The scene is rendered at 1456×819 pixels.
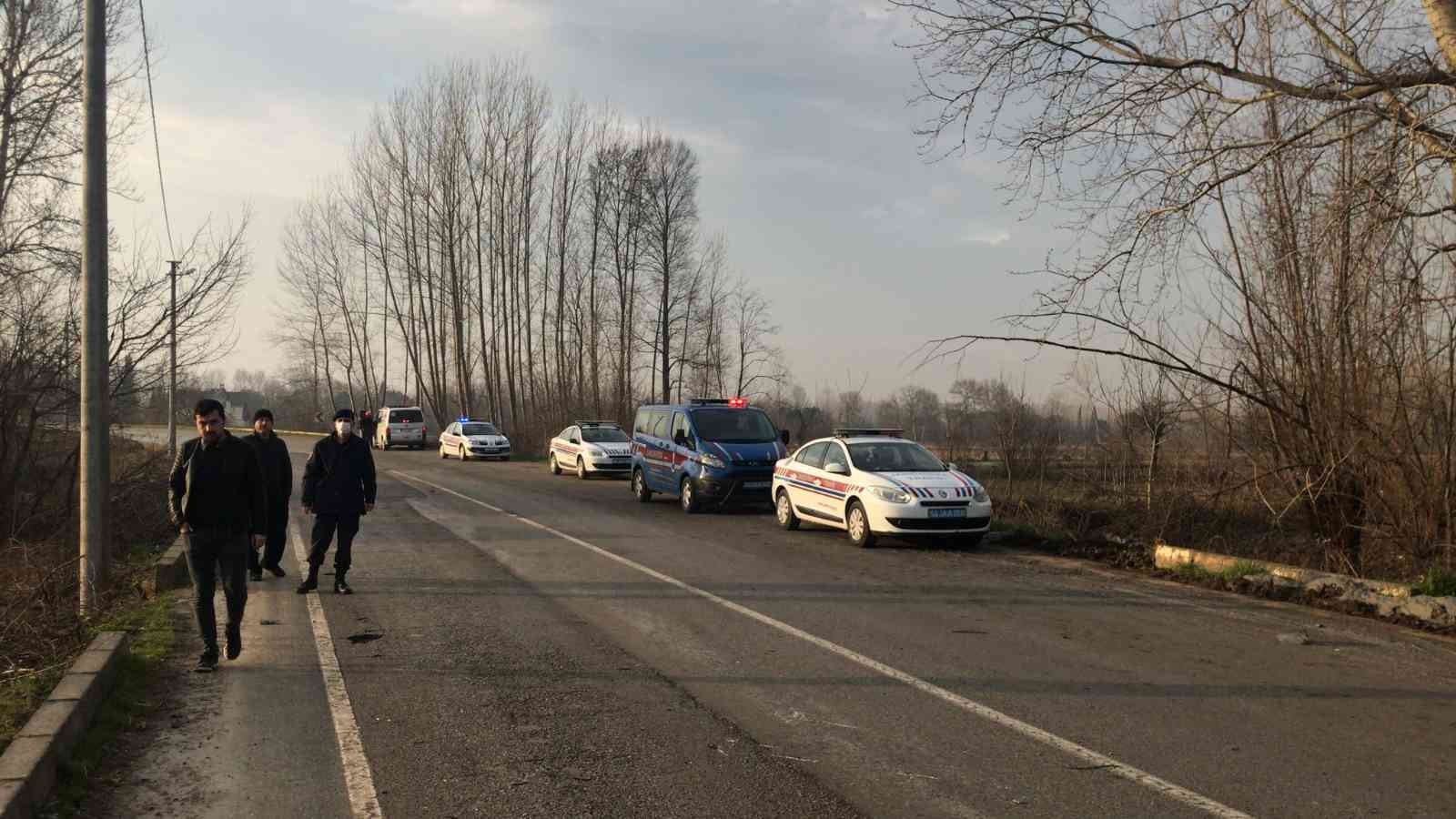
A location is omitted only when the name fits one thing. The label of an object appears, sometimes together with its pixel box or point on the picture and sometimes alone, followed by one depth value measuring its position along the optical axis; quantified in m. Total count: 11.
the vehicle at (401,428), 50.56
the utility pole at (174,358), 15.25
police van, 19.44
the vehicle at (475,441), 40.44
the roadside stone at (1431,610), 8.99
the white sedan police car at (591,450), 29.89
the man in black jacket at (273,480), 11.41
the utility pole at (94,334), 9.21
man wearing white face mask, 10.52
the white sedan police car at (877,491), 13.95
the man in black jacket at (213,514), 7.35
